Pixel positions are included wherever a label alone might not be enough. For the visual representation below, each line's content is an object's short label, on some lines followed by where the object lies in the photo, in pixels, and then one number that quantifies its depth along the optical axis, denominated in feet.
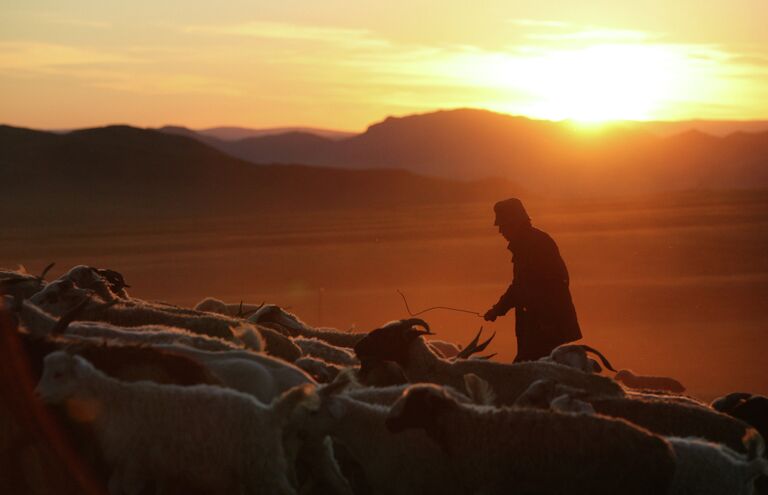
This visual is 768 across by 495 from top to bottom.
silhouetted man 65.77
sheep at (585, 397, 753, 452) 47.34
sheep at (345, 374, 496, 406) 46.42
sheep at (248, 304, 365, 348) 66.80
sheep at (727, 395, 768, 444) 49.47
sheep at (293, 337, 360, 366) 58.59
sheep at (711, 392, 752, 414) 52.42
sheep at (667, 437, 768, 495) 40.86
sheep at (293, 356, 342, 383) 51.29
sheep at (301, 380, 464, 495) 41.14
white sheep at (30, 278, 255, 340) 60.29
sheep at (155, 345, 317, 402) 45.85
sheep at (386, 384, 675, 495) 39.19
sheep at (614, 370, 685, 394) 70.49
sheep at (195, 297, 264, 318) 75.82
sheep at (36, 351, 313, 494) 39.09
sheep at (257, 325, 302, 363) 57.41
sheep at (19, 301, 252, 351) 51.24
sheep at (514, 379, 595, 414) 46.11
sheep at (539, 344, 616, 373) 55.67
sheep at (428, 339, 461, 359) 70.54
